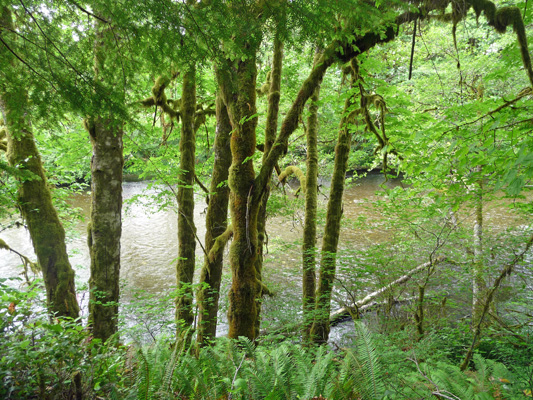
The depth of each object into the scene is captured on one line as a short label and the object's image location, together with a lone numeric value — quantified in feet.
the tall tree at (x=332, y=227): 16.21
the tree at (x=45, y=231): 15.25
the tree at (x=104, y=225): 13.20
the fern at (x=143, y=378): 5.28
